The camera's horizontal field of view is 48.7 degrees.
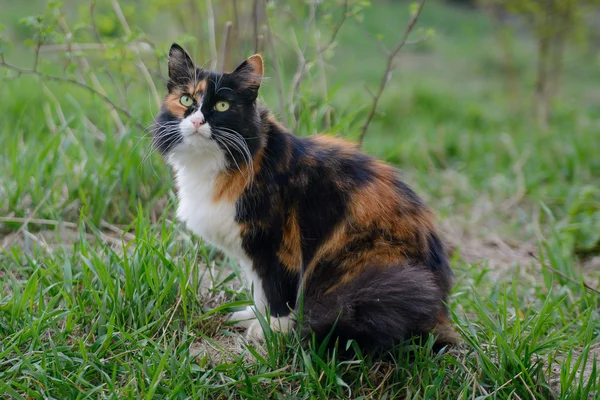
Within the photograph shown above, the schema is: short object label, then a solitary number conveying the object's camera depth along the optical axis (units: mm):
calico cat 2461
